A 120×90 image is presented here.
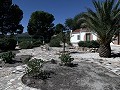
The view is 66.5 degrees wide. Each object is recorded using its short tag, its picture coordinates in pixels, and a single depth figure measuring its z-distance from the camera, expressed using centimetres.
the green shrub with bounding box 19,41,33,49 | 1214
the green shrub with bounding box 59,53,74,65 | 474
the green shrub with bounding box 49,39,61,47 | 1360
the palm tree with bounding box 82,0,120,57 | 711
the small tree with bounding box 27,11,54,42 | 2418
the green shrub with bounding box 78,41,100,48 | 1154
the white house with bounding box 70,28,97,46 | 1683
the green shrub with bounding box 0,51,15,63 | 556
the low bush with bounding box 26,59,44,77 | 371
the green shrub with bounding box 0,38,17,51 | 1089
